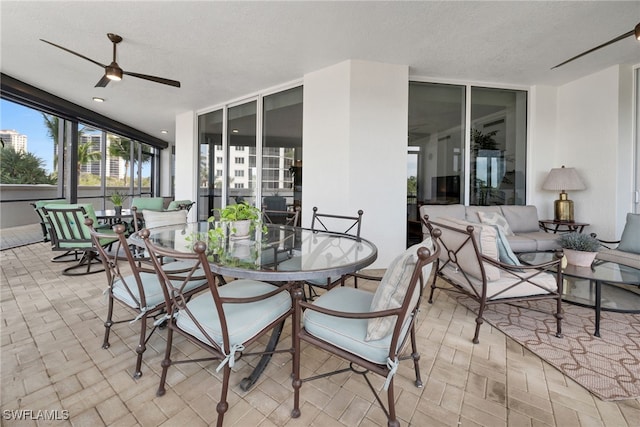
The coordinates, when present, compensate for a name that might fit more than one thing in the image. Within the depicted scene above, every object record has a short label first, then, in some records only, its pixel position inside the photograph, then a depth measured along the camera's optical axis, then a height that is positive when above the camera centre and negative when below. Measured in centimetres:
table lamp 394 +36
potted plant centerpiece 201 -9
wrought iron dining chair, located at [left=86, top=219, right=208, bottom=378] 154 -53
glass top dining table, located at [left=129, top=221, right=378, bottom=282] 134 -28
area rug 159 -92
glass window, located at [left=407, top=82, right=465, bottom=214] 423 +97
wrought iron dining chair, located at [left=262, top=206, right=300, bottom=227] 481 -20
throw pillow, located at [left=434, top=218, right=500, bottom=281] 202 -28
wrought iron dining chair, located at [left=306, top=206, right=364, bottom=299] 375 -23
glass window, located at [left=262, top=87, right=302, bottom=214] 451 +95
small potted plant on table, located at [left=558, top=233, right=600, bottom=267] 239 -33
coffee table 204 -70
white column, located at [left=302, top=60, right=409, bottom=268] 363 +84
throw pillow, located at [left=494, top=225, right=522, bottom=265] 210 -30
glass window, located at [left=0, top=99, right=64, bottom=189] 583 +121
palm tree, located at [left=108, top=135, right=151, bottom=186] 820 +165
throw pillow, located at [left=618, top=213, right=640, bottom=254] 301 -26
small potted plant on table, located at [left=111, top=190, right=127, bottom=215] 448 +4
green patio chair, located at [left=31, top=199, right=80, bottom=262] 361 -46
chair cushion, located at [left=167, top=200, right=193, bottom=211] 450 +2
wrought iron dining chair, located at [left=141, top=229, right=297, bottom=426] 117 -54
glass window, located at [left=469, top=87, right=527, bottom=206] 443 +99
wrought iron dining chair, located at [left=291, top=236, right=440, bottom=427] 110 -54
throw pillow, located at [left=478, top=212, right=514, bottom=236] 355 -13
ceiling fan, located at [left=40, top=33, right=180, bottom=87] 295 +141
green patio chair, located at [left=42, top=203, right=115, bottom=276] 327 -30
